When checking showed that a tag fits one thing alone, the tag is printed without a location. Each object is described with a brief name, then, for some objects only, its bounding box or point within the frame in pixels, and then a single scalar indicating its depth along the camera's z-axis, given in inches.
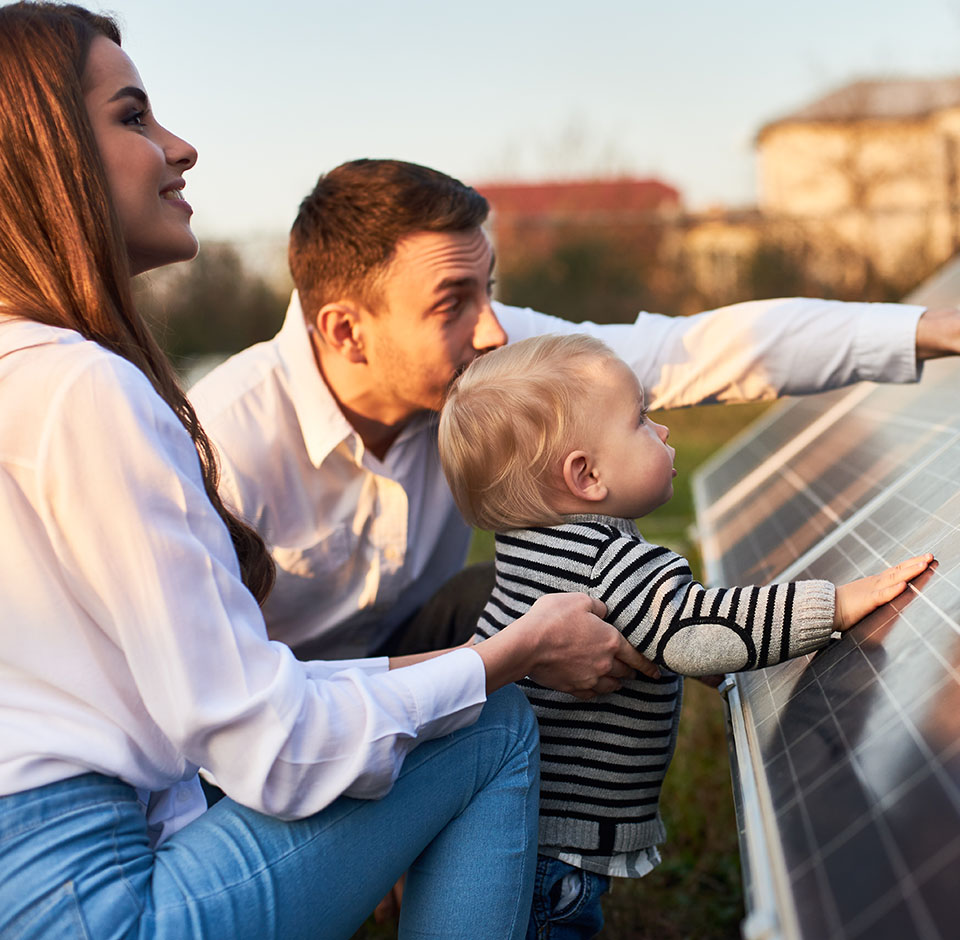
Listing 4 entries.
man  121.5
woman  62.2
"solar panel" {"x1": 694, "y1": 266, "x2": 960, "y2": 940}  45.0
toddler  85.4
